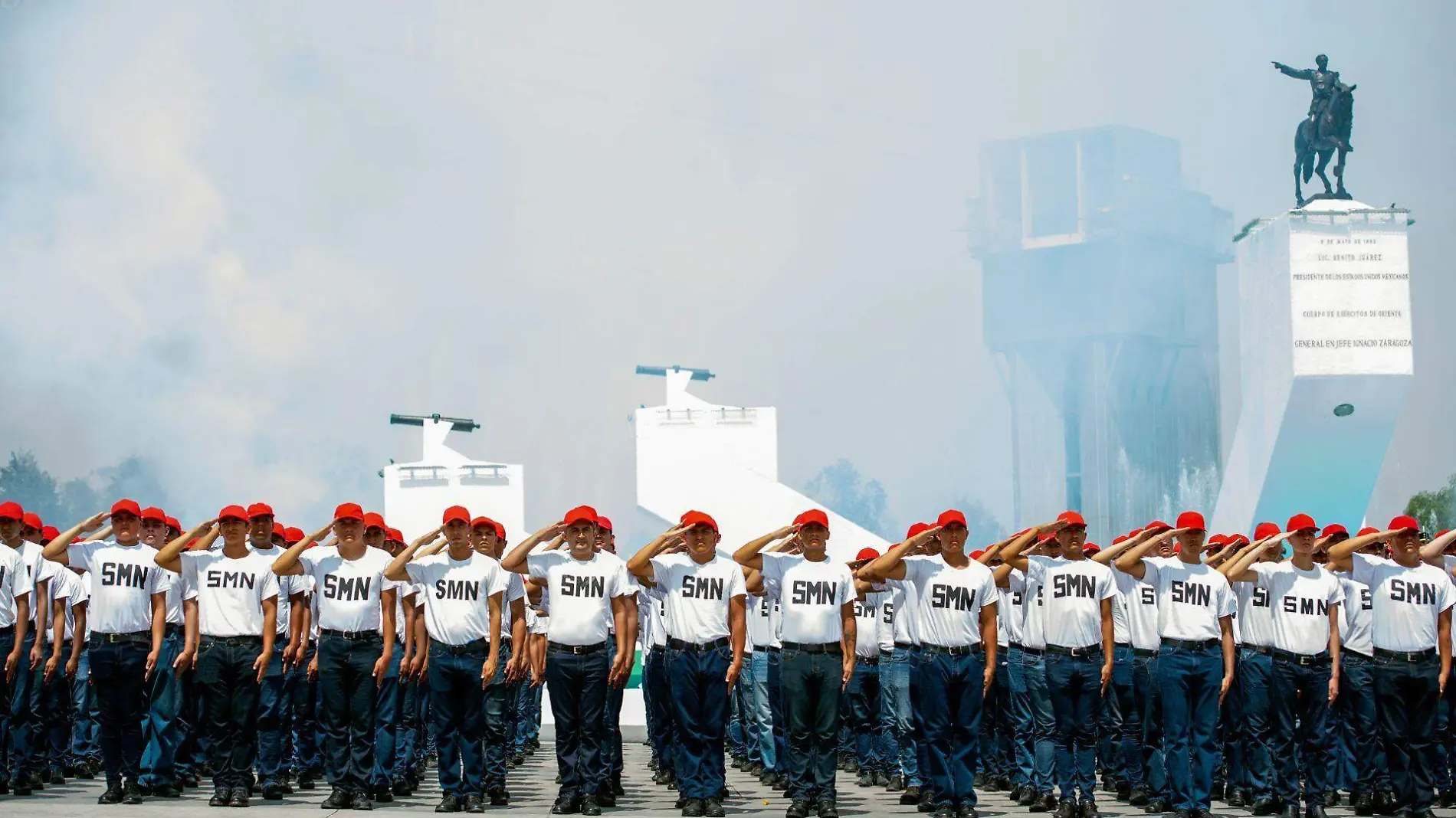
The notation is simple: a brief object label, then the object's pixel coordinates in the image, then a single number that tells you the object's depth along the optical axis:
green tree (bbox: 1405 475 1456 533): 61.72
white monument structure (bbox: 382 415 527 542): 42.03
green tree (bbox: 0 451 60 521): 93.38
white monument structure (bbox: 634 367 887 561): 43.25
